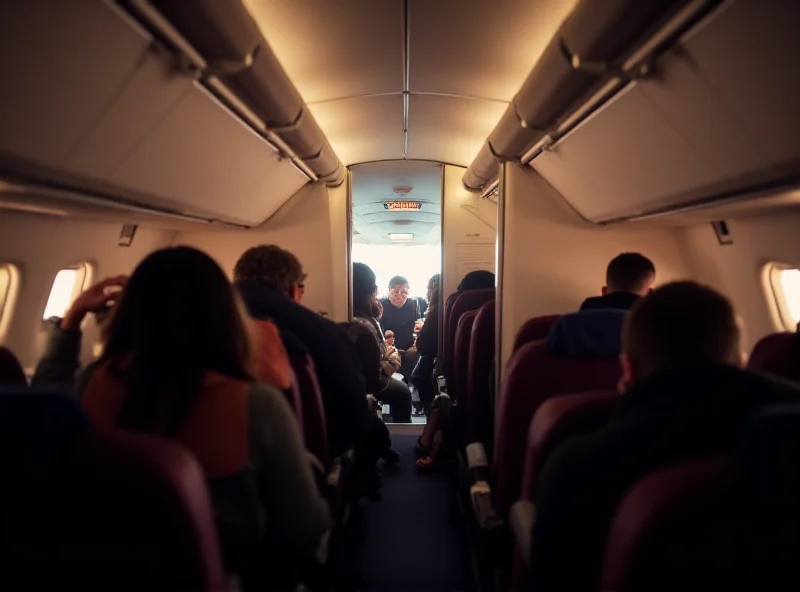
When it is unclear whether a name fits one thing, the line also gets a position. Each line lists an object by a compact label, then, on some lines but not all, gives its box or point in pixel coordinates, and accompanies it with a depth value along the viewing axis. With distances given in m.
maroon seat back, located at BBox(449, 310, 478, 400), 4.36
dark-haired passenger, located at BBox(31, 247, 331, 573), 1.44
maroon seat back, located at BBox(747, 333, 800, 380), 2.29
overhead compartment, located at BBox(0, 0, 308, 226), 1.69
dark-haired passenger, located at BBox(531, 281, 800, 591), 1.18
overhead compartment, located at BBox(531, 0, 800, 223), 1.74
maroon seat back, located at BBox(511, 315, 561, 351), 3.01
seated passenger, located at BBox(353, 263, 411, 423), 5.55
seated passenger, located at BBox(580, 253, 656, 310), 3.23
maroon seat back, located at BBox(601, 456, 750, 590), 1.00
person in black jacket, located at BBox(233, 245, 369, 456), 2.64
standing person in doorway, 8.44
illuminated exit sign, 9.18
